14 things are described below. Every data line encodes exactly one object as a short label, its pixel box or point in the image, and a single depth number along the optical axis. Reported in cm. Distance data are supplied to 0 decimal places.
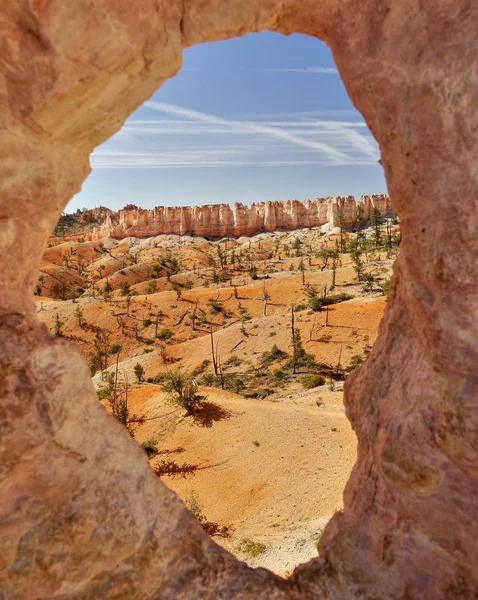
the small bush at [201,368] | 2922
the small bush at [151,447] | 1742
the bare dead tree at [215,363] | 2790
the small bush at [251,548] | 1004
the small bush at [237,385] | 2527
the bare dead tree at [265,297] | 3907
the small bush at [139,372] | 2830
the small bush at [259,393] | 2419
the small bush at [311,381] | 2452
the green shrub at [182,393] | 2011
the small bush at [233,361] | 2997
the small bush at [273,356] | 2934
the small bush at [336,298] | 3656
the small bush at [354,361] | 2645
